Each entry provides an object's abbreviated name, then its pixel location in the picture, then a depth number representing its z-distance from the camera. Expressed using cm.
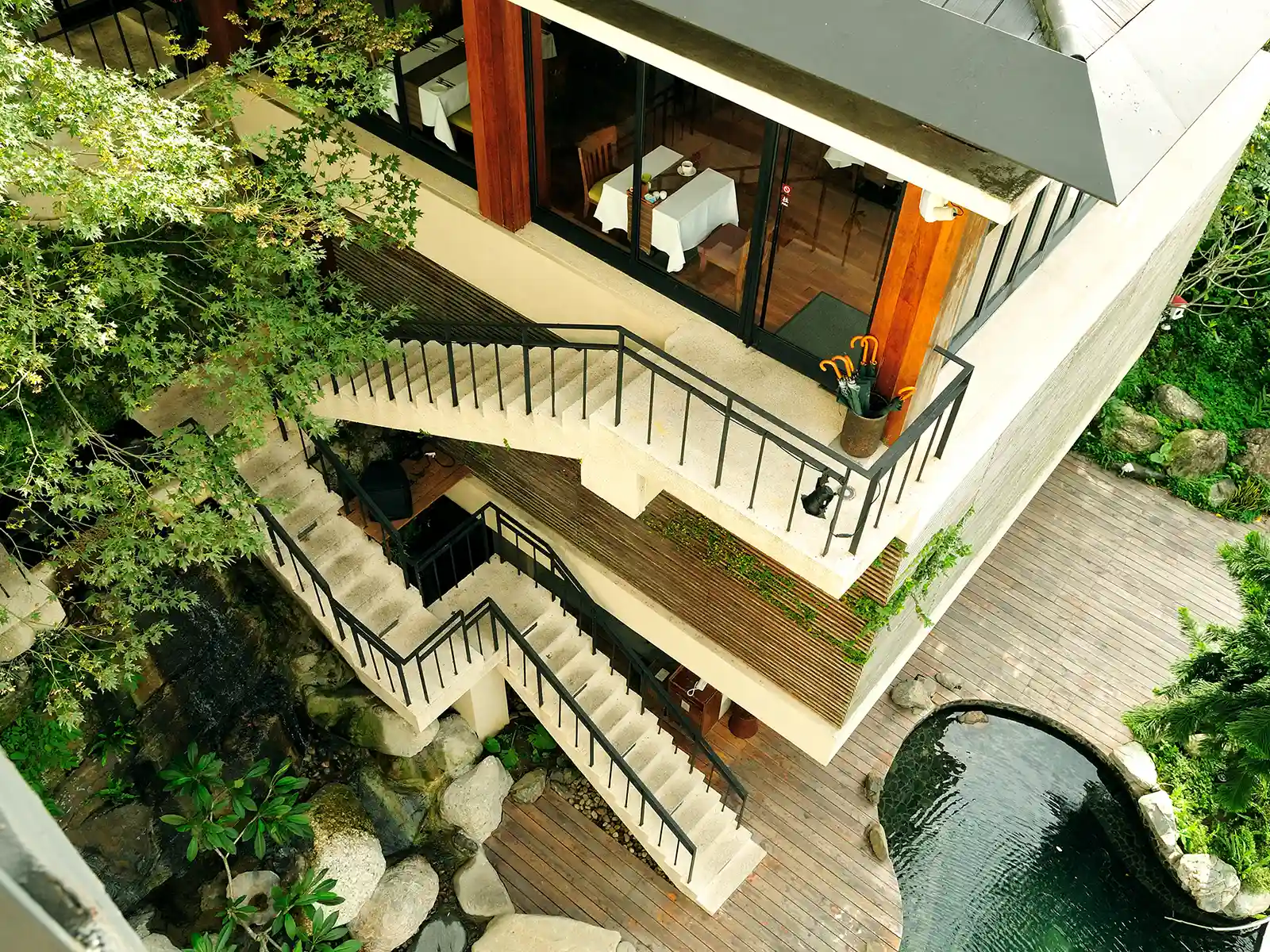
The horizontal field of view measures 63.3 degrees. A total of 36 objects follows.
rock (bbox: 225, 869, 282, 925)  1024
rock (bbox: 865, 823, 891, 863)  1119
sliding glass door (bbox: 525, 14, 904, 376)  765
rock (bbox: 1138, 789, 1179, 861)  1144
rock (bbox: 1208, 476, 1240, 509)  1445
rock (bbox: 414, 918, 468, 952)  1053
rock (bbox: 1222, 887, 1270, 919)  1111
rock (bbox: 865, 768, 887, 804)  1161
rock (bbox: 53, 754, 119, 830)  984
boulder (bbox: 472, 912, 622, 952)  1038
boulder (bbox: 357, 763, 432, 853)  1104
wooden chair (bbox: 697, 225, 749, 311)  825
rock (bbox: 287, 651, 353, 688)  1121
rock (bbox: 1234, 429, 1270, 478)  1462
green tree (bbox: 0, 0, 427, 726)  633
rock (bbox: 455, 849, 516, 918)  1073
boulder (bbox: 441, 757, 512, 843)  1116
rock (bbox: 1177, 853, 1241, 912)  1111
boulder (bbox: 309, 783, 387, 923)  1055
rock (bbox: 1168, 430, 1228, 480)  1458
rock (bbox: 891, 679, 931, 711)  1228
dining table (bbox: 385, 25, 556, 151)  925
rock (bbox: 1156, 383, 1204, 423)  1514
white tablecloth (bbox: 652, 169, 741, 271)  828
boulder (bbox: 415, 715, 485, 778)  1142
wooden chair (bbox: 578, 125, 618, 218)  871
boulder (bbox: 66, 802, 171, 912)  991
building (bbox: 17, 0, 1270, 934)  546
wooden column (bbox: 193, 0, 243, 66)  1041
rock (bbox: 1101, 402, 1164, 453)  1483
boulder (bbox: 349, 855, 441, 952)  1042
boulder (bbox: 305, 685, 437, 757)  1103
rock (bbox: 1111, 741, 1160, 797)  1180
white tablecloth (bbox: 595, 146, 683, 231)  848
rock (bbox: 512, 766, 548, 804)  1160
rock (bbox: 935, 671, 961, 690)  1248
